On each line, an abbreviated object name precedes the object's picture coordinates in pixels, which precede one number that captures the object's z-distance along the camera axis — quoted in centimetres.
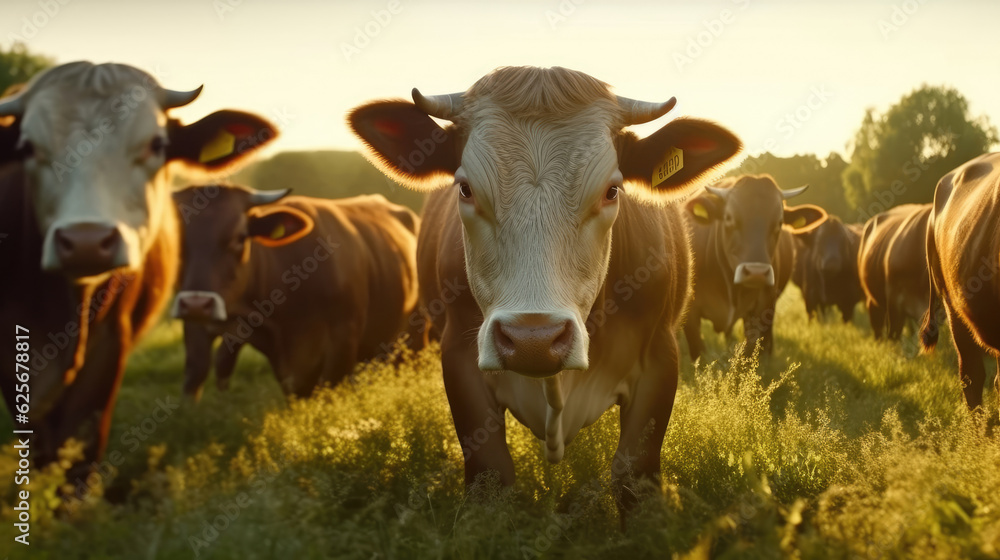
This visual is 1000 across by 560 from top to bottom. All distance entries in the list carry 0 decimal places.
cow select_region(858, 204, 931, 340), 988
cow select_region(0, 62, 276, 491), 302
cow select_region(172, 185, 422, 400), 639
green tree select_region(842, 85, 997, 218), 2453
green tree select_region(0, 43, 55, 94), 2456
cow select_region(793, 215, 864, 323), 1477
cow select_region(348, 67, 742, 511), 271
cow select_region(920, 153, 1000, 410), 465
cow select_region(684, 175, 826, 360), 845
